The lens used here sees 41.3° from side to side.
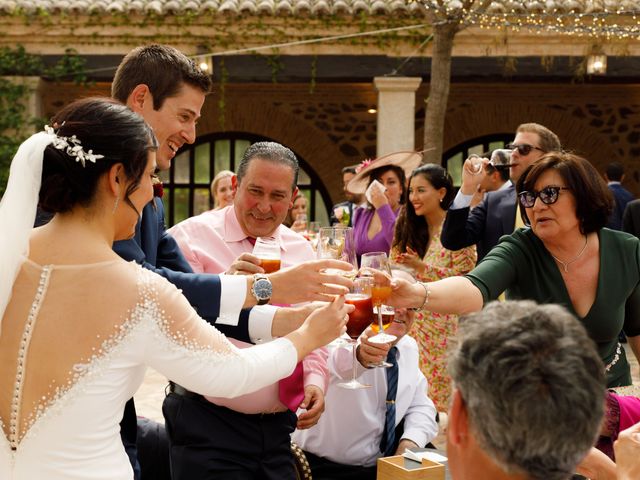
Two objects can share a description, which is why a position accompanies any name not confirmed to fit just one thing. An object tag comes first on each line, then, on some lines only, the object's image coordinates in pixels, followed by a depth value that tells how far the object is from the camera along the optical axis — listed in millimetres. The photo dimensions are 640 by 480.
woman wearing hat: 6957
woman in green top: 3020
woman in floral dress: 5699
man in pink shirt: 2734
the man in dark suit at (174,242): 2453
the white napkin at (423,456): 2670
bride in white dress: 1879
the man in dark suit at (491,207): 4641
